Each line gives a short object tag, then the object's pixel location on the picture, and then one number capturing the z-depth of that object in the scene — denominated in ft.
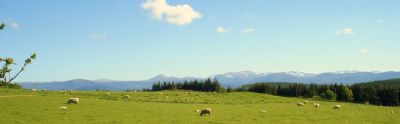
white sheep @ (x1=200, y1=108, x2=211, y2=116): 138.31
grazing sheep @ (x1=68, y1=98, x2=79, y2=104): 167.34
